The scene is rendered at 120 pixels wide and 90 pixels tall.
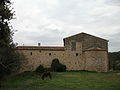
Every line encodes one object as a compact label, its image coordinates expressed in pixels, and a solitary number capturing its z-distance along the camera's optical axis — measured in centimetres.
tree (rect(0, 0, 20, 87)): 1148
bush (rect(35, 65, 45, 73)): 2240
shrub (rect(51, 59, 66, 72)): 2297
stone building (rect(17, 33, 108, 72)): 2308
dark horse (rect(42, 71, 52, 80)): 1519
